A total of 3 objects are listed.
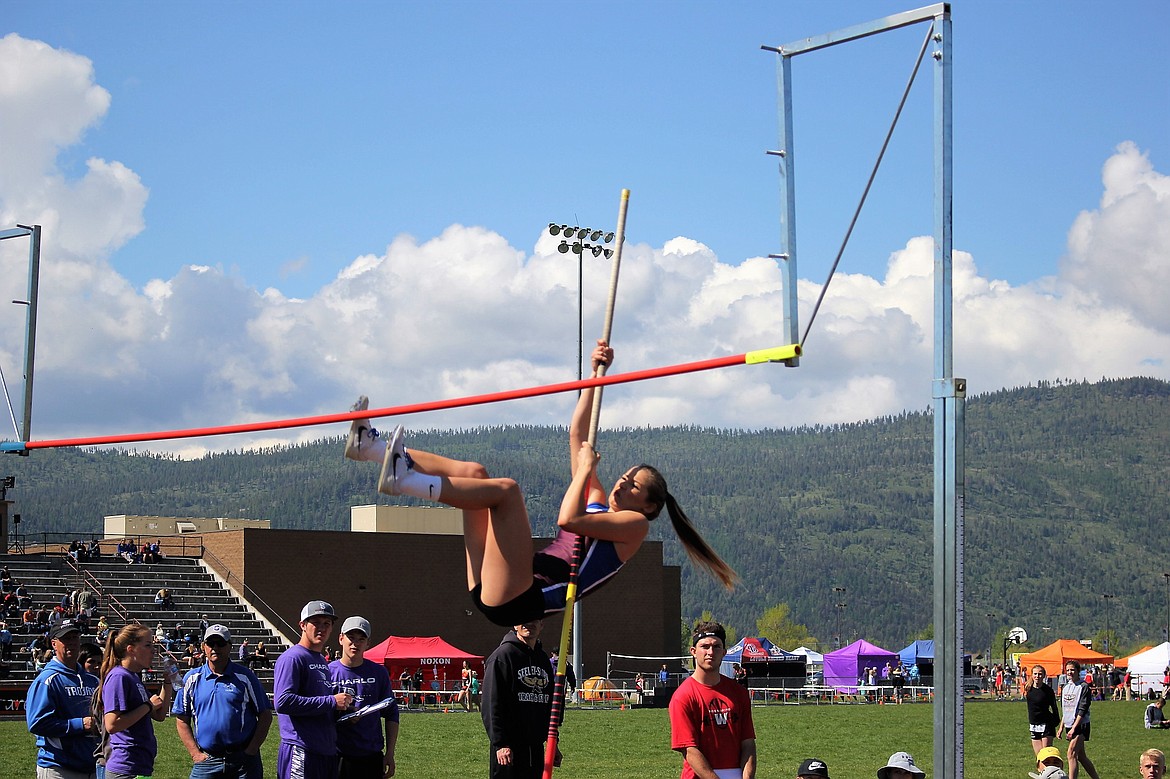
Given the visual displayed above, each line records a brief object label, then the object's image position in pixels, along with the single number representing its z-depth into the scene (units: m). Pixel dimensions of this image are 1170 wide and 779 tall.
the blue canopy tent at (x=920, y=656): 49.47
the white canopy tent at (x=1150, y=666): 47.69
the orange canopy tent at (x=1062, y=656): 48.25
